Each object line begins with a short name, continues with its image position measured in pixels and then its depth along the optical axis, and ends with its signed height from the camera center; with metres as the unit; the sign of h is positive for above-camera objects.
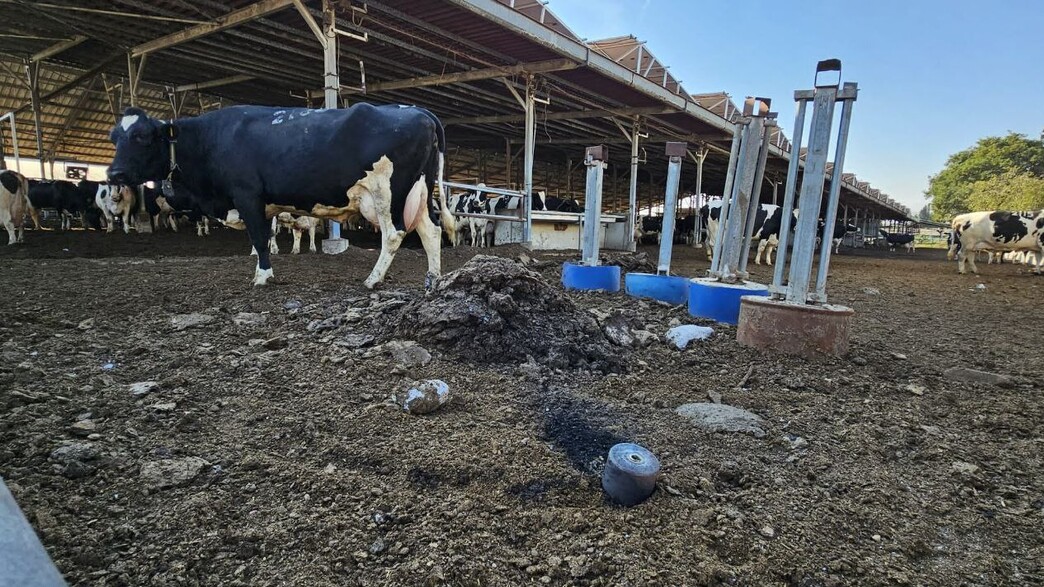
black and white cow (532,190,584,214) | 17.25 +0.97
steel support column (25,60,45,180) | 12.66 +3.08
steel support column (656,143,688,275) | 5.36 +0.34
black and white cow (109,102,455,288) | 4.95 +0.57
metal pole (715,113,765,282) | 4.68 +0.42
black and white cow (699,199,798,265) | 13.80 +0.43
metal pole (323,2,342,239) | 7.87 +2.53
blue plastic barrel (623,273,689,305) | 5.63 -0.57
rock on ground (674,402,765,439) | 2.31 -0.85
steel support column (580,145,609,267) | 6.31 +0.31
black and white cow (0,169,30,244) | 9.63 +0.02
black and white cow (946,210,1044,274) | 12.48 +0.47
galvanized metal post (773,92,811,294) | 3.70 +0.49
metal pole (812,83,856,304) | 3.47 +0.45
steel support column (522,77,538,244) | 11.18 +1.75
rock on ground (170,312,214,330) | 3.52 -0.76
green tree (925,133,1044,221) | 44.78 +7.91
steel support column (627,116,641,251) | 14.54 +1.63
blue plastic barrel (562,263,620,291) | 6.21 -0.55
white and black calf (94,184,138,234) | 13.73 +0.23
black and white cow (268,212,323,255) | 8.52 -0.15
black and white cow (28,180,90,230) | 14.76 +0.29
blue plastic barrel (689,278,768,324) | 4.43 -0.53
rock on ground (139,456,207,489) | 1.68 -0.88
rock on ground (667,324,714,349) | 3.76 -0.73
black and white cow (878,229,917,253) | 34.19 +0.53
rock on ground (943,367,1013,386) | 3.14 -0.79
